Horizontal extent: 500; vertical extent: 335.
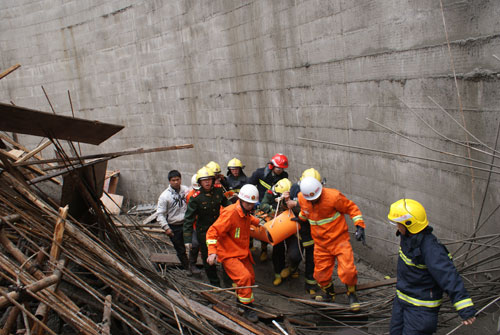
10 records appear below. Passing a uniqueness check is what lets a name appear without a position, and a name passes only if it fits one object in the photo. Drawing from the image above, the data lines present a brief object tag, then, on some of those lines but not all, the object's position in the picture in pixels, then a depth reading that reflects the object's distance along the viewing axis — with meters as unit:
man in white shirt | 6.43
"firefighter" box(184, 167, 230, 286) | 5.89
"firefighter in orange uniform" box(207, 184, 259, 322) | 4.93
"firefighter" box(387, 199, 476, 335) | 3.36
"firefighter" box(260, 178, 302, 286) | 5.79
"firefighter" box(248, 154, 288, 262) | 6.59
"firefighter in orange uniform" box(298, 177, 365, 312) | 4.85
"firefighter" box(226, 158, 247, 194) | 7.23
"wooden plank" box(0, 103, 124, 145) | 4.16
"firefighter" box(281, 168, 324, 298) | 5.55
